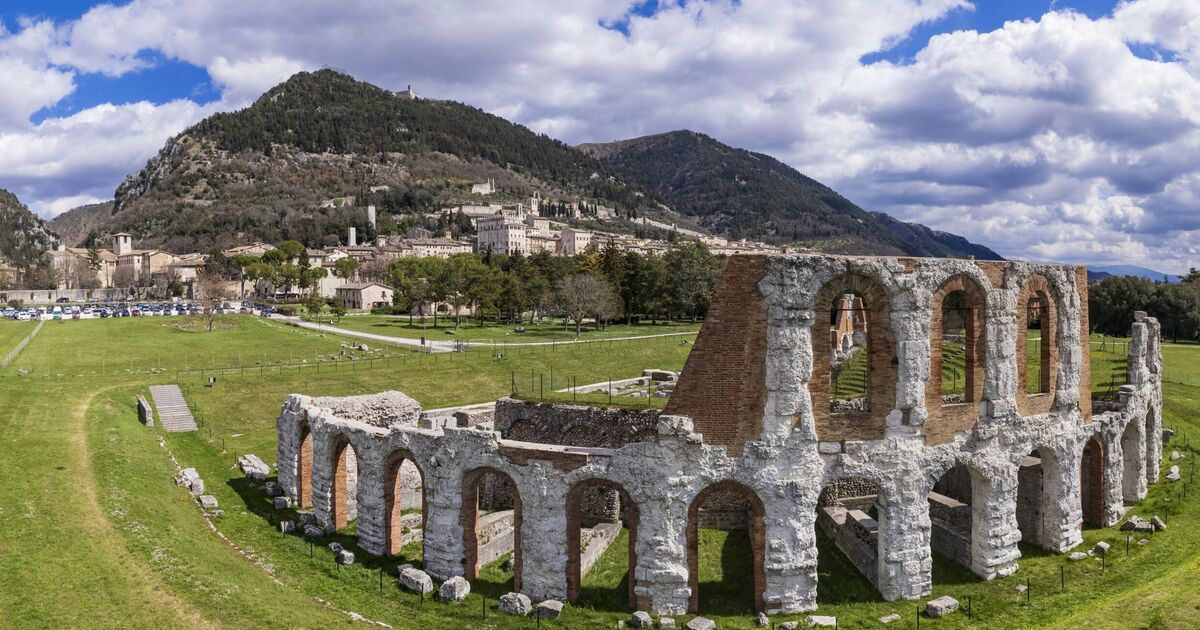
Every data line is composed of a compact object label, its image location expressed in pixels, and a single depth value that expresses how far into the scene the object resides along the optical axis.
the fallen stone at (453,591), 20.84
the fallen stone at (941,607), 19.70
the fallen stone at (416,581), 21.42
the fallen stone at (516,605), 20.03
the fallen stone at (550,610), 19.77
